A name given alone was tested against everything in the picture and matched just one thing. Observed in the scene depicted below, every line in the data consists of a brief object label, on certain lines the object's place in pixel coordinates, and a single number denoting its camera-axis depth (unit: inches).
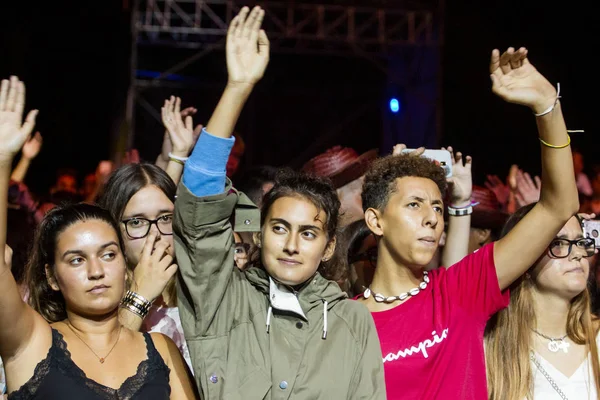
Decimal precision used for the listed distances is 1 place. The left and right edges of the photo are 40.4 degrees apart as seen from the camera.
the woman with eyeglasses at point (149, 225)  117.6
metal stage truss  374.6
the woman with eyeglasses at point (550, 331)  121.5
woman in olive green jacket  93.5
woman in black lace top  91.9
